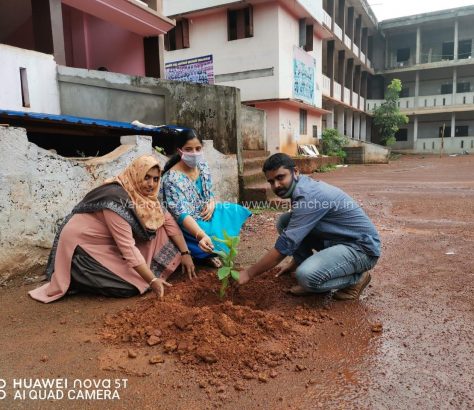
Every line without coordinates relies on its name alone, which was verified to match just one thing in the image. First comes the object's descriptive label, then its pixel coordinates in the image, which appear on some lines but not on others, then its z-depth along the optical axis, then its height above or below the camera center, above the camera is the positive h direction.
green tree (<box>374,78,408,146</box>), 24.20 +2.21
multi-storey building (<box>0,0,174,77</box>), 8.25 +3.10
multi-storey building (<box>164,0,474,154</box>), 14.35 +4.46
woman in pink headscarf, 2.86 -0.62
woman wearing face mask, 3.39 -0.43
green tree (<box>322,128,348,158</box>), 18.55 +0.43
